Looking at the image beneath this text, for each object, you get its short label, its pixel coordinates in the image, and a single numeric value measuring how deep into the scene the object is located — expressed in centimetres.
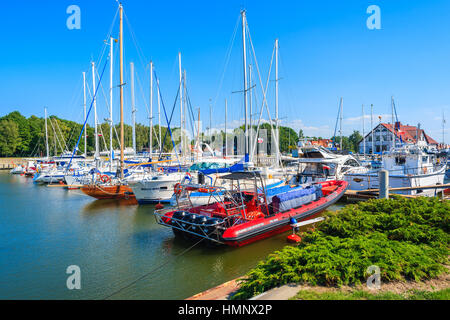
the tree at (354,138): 8076
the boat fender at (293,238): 1167
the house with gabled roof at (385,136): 5738
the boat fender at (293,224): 1222
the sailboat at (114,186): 2306
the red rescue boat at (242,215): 1114
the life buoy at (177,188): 1264
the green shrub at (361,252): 585
